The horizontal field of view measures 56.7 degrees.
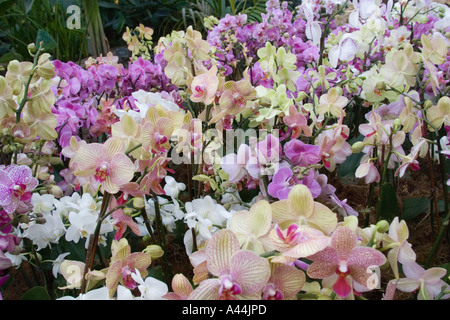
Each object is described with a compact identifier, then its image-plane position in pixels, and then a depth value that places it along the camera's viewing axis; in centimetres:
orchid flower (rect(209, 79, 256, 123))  61
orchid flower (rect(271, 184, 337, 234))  37
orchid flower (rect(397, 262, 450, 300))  41
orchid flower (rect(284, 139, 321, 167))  59
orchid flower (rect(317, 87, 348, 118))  72
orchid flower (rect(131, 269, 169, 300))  39
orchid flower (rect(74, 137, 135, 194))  44
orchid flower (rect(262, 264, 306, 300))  35
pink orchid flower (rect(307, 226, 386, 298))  34
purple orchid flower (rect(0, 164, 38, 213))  50
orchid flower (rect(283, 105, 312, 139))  65
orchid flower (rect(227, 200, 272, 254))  37
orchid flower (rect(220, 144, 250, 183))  58
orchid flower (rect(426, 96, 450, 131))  59
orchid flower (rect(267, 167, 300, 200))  54
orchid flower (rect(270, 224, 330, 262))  32
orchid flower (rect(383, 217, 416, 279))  39
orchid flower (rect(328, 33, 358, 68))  83
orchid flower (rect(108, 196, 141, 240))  51
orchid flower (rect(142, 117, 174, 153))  46
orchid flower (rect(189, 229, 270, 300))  33
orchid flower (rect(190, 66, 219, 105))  61
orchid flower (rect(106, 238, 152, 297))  40
